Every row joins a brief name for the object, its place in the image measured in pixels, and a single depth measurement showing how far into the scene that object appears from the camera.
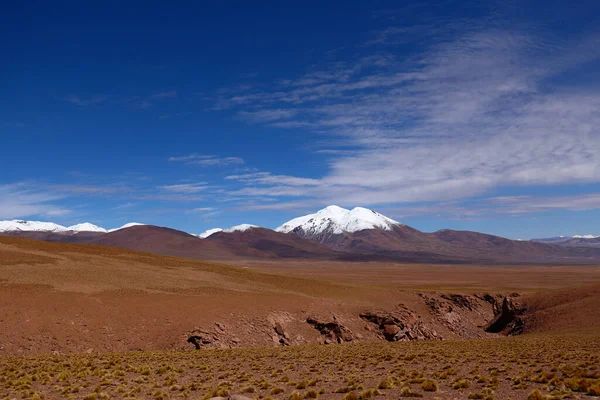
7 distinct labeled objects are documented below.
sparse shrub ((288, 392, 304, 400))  14.89
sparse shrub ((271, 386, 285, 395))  16.10
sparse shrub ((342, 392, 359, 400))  14.32
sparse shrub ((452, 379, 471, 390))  15.48
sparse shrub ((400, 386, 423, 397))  14.74
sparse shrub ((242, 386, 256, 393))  16.43
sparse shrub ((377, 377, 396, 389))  15.98
